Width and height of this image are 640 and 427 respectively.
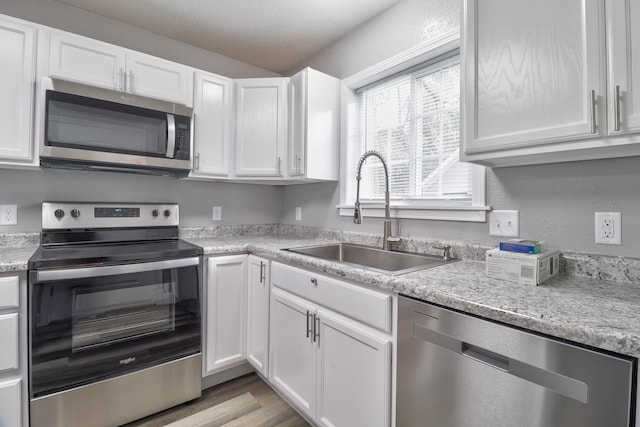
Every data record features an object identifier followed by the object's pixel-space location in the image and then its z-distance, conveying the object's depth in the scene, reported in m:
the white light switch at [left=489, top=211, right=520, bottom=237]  1.41
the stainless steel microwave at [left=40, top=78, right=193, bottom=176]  1.64
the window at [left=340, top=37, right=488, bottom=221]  1.71
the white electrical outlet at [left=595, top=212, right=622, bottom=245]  1.13
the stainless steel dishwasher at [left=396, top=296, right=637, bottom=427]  0.70
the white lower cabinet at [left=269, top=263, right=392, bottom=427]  1.21
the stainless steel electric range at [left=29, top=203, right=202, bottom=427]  1.42
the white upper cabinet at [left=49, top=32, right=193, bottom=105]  1.72
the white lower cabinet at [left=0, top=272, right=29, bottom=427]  1.34
